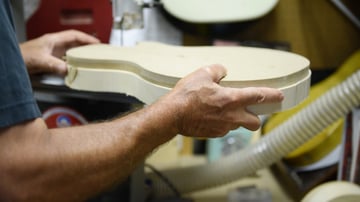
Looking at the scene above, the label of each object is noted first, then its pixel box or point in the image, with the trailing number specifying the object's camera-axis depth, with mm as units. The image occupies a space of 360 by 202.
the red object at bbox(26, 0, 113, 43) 1389
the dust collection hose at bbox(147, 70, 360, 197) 1116
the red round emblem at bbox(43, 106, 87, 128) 1356
